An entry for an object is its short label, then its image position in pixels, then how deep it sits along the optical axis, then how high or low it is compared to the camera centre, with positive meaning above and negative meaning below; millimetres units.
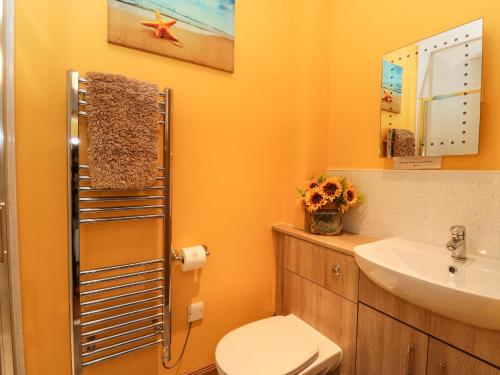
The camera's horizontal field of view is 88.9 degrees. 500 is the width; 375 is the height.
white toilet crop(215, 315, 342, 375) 978 -739
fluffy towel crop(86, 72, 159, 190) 982 +166
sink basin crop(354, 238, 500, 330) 676 -328
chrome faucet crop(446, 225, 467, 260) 942 -239
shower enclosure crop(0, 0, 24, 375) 914 -190
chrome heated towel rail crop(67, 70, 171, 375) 981 -456
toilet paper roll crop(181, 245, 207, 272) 1218 -406
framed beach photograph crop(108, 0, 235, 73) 1100 +684
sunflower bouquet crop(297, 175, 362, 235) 1318 -133
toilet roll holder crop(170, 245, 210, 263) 1228 -401
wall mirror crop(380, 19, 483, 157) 998 +363
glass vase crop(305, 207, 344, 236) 1352 -238
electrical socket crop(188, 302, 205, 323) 1327 -722
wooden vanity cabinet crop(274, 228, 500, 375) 796 -554
